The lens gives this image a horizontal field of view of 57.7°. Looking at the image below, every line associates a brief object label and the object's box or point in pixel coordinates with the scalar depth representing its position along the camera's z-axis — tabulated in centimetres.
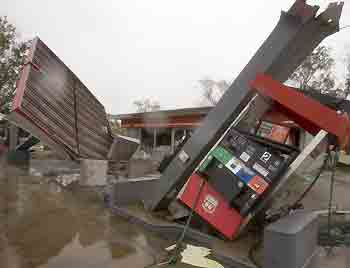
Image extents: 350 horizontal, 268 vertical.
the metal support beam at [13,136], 1452
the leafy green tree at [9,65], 2295
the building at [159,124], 1684
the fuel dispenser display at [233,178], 409
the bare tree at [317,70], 2255
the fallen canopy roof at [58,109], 811
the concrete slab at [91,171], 836
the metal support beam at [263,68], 470
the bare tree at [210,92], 4160
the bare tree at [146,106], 6053
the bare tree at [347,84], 2108
